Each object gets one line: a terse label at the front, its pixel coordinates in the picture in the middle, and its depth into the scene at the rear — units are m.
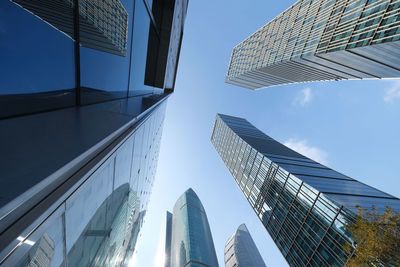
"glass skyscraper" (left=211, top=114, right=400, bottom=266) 23.94
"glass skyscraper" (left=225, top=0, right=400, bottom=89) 26.78
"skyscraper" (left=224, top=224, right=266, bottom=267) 107.89
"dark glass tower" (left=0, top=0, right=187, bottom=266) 1.74
